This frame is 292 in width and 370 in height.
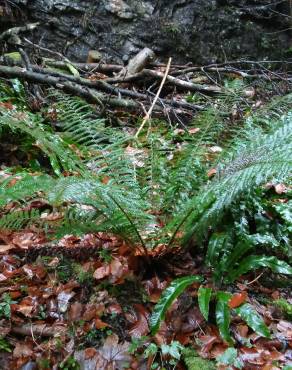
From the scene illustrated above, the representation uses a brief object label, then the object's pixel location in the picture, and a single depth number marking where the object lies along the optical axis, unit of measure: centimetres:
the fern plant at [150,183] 199
